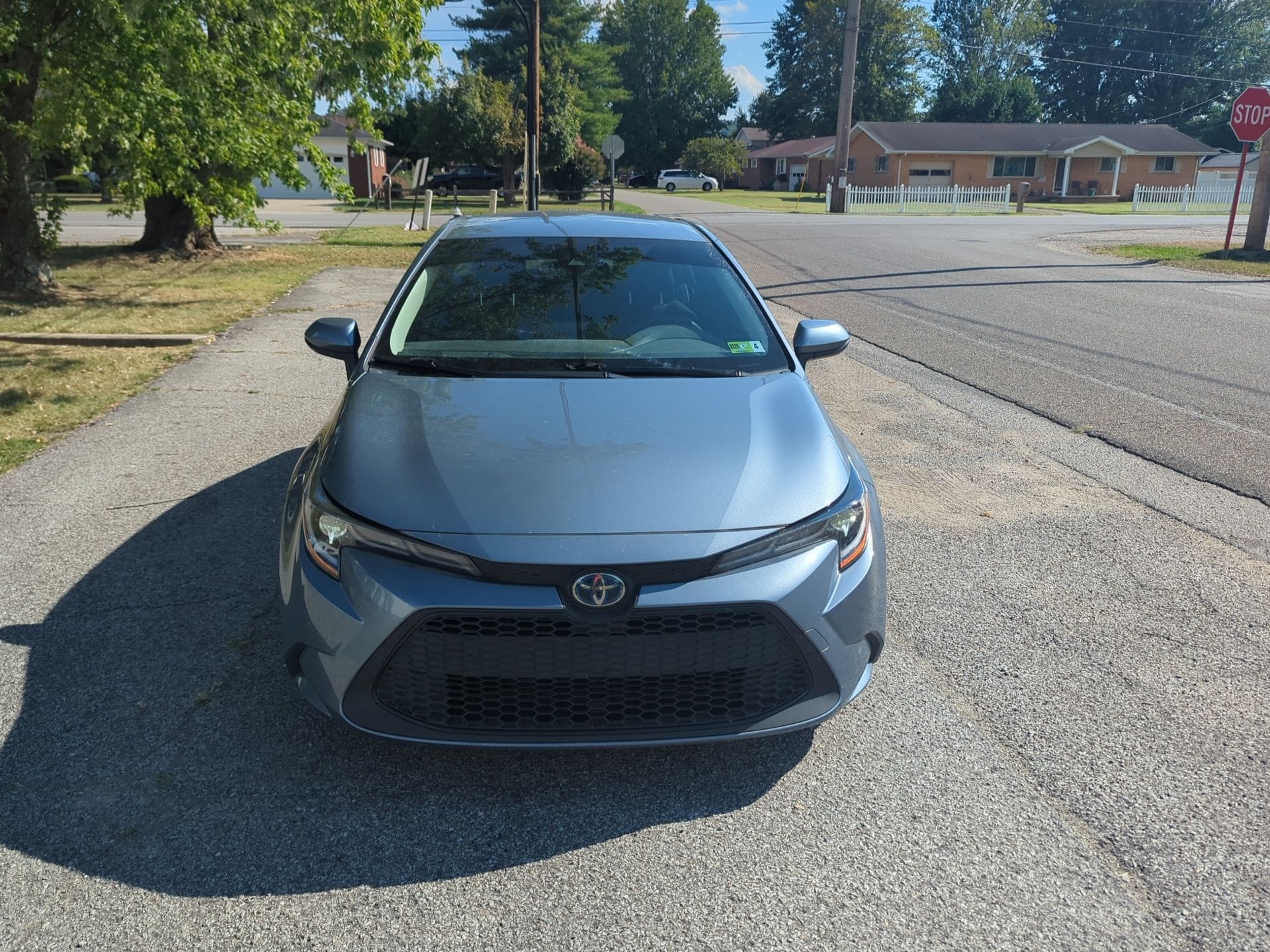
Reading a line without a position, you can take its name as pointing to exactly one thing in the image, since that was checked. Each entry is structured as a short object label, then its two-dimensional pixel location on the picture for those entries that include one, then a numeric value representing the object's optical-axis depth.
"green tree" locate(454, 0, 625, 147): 59.56
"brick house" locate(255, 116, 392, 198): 50.62
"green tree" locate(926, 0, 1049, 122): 81.38
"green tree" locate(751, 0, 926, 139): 83.38
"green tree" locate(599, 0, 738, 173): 86.69
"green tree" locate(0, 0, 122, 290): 9.87
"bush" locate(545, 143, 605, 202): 49.38
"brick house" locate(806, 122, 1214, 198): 62.34
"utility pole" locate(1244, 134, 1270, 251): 19.97
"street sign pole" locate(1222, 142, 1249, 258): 19.77
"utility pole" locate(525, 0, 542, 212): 21.69
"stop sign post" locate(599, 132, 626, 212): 30.02
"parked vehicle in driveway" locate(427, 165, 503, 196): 50.81
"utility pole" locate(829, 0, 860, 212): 40.16
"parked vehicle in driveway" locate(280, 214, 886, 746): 2.74
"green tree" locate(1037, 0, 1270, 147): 85.00
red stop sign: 18.52
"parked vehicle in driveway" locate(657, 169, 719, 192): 71.25
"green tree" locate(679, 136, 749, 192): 72.00
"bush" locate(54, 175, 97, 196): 51.16
